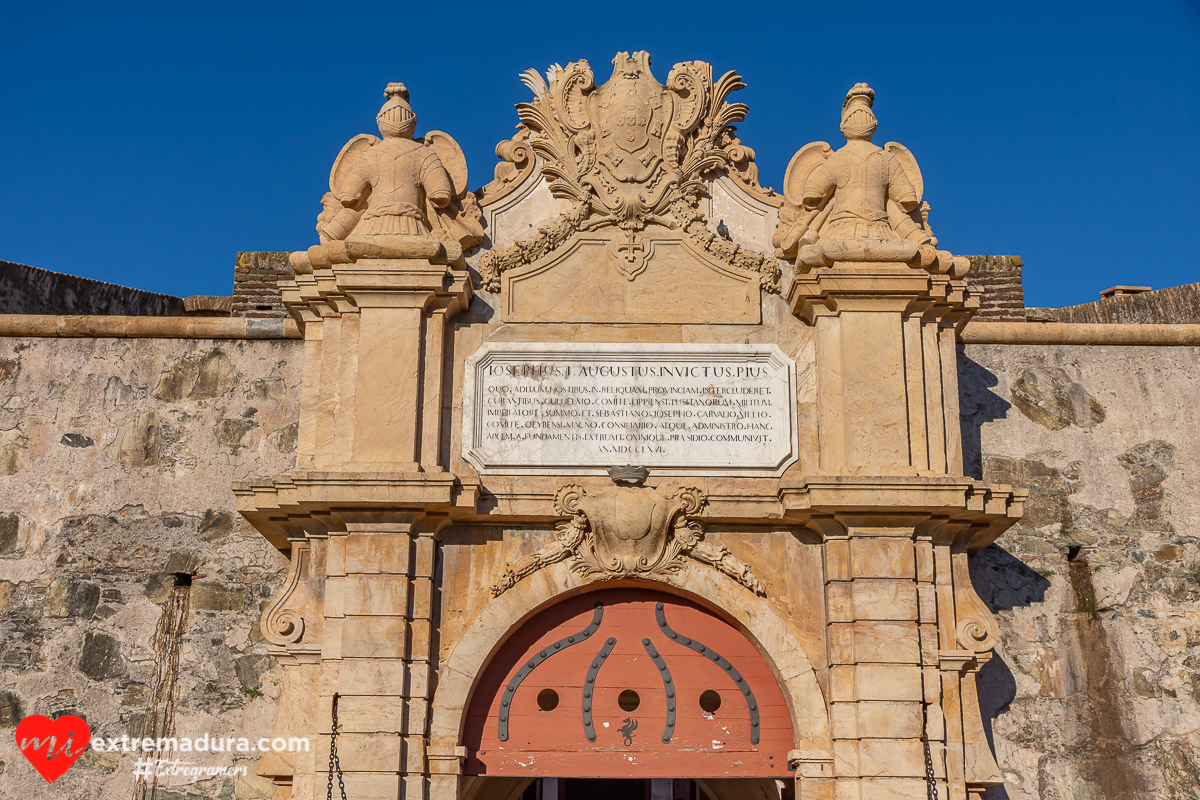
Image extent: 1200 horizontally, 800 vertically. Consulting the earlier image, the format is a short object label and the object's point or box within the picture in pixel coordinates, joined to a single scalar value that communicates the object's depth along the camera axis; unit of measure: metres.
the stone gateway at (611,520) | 8.26
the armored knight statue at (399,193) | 9.05
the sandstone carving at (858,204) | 8.85
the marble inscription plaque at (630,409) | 8.73
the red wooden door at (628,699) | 8.38
